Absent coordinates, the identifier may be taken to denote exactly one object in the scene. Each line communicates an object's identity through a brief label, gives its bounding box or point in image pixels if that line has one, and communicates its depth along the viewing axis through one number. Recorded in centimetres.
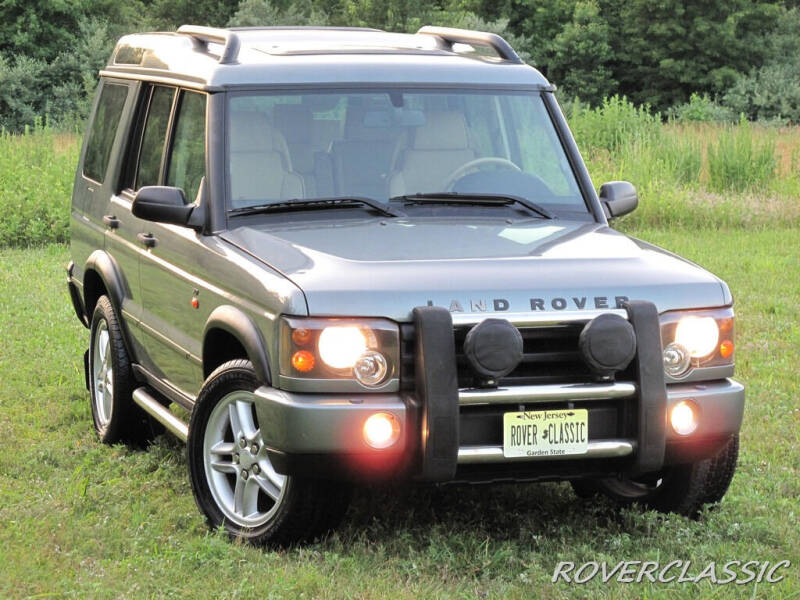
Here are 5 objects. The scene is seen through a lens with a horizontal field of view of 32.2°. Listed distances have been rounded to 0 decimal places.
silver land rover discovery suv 496
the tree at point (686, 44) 5303
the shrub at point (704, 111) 4312
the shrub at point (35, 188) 1650
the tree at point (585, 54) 5506
